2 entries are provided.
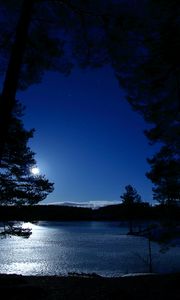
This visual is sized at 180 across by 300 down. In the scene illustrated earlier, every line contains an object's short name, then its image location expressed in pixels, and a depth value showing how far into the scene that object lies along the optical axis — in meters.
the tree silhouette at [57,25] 8.69
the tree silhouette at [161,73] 9.85
